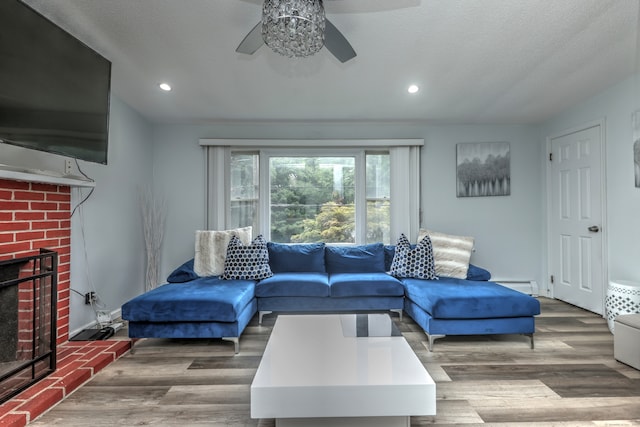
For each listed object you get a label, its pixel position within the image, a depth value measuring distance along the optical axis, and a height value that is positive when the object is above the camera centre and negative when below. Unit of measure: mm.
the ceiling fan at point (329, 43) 1855 +999
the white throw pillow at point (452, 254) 3535 -370
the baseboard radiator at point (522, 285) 4348 -836
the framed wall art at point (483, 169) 4379 +633
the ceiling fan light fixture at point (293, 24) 1568 +912
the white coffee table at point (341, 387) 1468 -726
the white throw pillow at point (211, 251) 3570 -340
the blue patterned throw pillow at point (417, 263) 3449 -448
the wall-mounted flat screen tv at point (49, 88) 1740 +766
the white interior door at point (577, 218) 3537 +7
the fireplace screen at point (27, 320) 1961 -610
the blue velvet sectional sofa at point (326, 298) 2643 -665
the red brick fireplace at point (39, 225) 2119 -42
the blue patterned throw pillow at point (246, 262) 3420 -437
